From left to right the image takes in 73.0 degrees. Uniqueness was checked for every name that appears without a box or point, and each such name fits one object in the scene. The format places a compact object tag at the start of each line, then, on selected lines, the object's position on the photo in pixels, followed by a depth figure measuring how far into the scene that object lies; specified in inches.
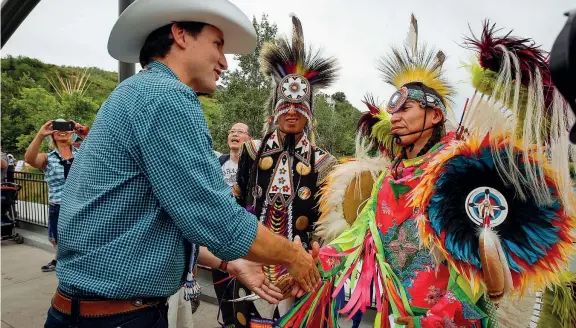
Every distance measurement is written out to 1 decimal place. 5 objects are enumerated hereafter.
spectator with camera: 171.6
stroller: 267.6
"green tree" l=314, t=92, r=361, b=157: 700.7
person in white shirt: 163.3
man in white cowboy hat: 47.0
